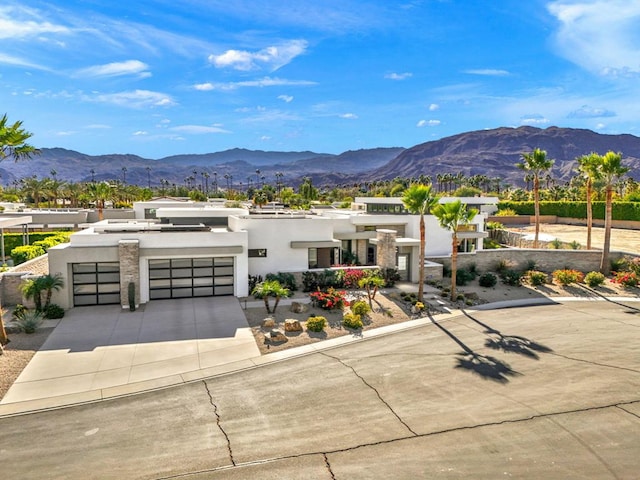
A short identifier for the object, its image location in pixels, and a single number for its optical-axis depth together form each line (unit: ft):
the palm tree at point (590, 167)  107.86
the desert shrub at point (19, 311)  67.79
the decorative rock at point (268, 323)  67.00
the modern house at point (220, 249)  76.54
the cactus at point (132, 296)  74.43
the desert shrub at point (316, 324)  66.13
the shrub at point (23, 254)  101.04
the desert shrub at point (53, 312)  69.37
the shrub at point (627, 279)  100.37
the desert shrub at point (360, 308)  74.38
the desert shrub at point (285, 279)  89.25
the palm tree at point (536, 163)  122.02
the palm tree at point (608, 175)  103.76
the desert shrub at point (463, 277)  102.94
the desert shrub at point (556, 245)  127.34
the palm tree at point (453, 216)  86.28
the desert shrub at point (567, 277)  102.47
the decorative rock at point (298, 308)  75.31
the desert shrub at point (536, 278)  102.73
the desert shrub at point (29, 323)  61.93
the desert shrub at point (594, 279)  100.78
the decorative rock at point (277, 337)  61.31
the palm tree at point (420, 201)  86.06
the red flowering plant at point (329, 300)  76.79
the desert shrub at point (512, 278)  102.99
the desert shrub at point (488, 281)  100.78
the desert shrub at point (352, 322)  69.10
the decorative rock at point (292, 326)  65.57
